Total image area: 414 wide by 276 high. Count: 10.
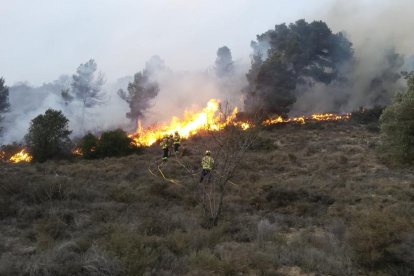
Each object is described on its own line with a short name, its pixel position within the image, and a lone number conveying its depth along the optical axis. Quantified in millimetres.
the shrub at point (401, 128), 17281
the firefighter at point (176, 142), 29234
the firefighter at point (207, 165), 19453
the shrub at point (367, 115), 47425
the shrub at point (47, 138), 33531
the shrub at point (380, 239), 7887
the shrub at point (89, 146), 33688
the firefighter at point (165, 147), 27653
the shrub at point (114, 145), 33719
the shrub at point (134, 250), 7169
